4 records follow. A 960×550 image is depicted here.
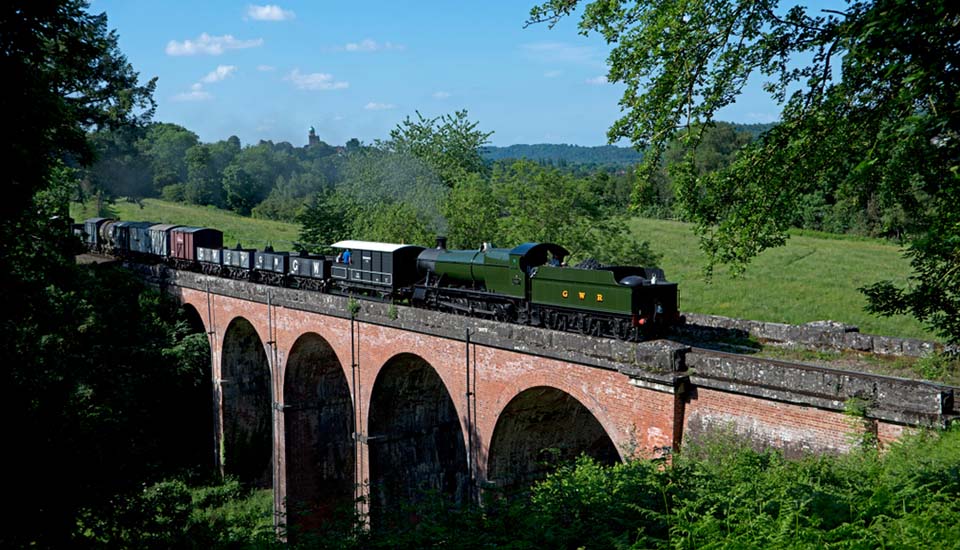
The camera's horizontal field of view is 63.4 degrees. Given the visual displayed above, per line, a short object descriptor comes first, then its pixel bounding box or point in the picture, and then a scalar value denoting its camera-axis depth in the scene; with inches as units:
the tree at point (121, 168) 2544.3
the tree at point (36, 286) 363.3
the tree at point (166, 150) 3449.8
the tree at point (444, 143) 2075.5
